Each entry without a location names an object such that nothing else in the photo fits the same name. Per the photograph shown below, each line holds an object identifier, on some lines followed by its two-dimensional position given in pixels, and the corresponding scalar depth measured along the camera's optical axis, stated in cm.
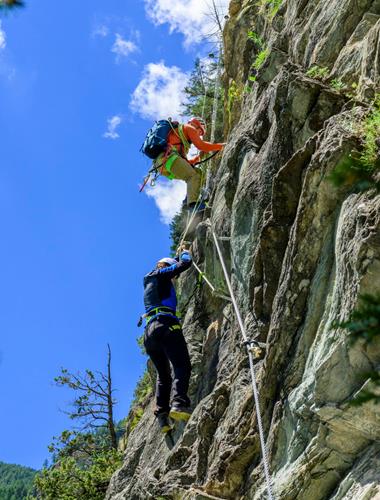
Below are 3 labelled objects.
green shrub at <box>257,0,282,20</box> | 1158
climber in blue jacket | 862
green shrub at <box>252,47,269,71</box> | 1009
